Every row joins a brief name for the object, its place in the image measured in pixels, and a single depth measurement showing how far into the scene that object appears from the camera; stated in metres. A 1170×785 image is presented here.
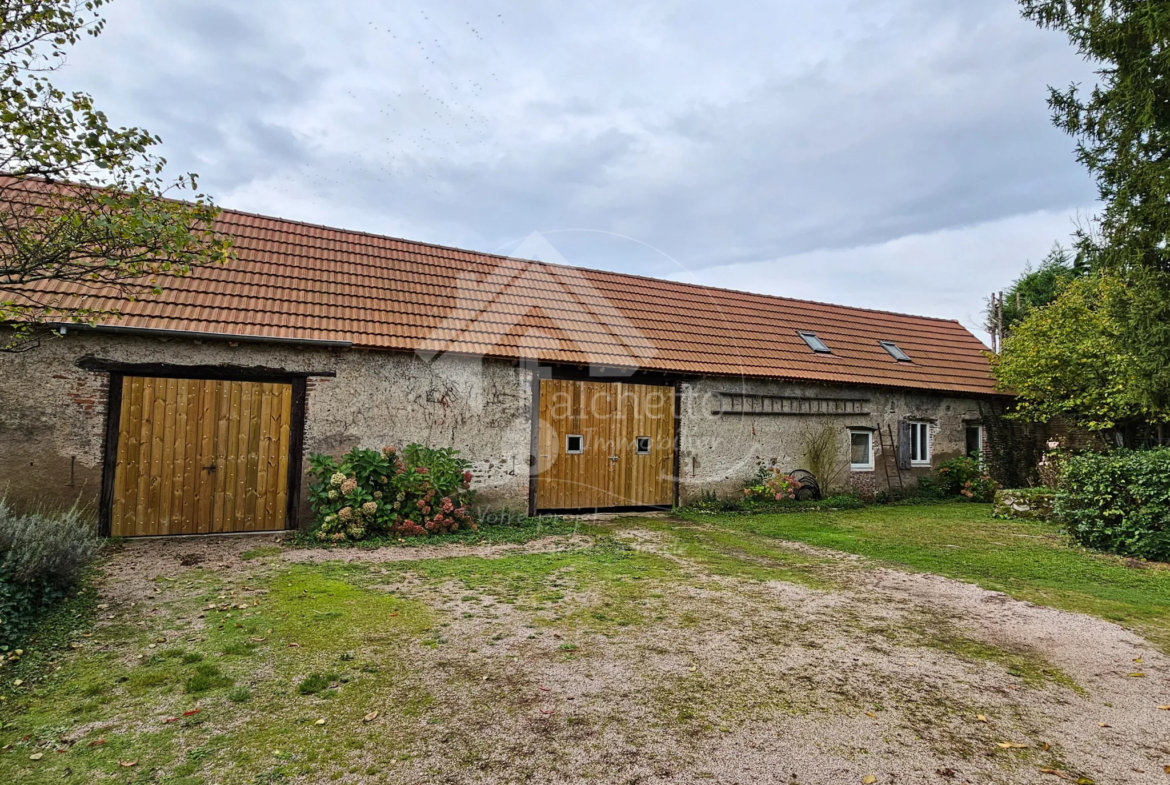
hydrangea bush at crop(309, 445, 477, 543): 7.82
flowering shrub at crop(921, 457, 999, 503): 13.44
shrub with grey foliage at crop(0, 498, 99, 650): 4.03
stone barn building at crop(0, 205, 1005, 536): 7.64
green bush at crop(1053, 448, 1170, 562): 7.04
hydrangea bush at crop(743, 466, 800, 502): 11.38
